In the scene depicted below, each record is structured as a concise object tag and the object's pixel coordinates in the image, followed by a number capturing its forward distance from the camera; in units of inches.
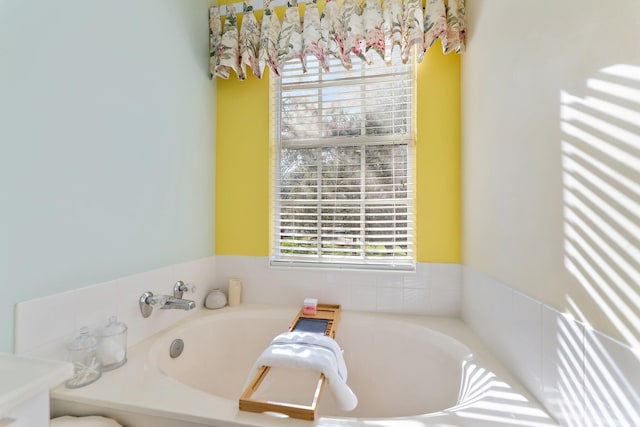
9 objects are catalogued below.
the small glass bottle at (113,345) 43.5
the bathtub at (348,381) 34.6
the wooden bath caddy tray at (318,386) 33.0
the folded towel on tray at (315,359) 43.2
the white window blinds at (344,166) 71.9
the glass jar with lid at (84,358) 39.8
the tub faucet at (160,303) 54.2
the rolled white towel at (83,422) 33.8
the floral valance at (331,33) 63.6
